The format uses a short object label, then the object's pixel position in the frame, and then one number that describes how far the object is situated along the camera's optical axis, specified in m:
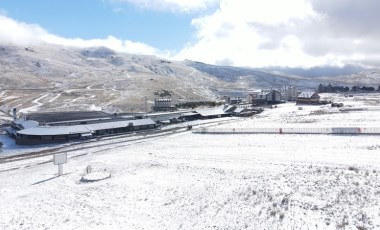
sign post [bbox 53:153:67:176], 37.31
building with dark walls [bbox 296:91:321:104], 131.65
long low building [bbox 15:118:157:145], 60.62
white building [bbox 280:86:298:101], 166.75
